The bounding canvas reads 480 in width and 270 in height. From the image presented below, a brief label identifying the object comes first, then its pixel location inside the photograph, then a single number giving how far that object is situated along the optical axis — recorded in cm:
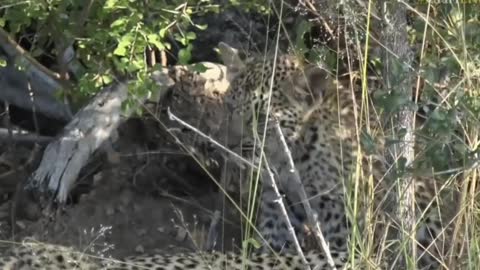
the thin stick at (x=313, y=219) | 755
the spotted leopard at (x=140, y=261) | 864
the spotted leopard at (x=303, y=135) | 1047
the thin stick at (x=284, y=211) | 757
